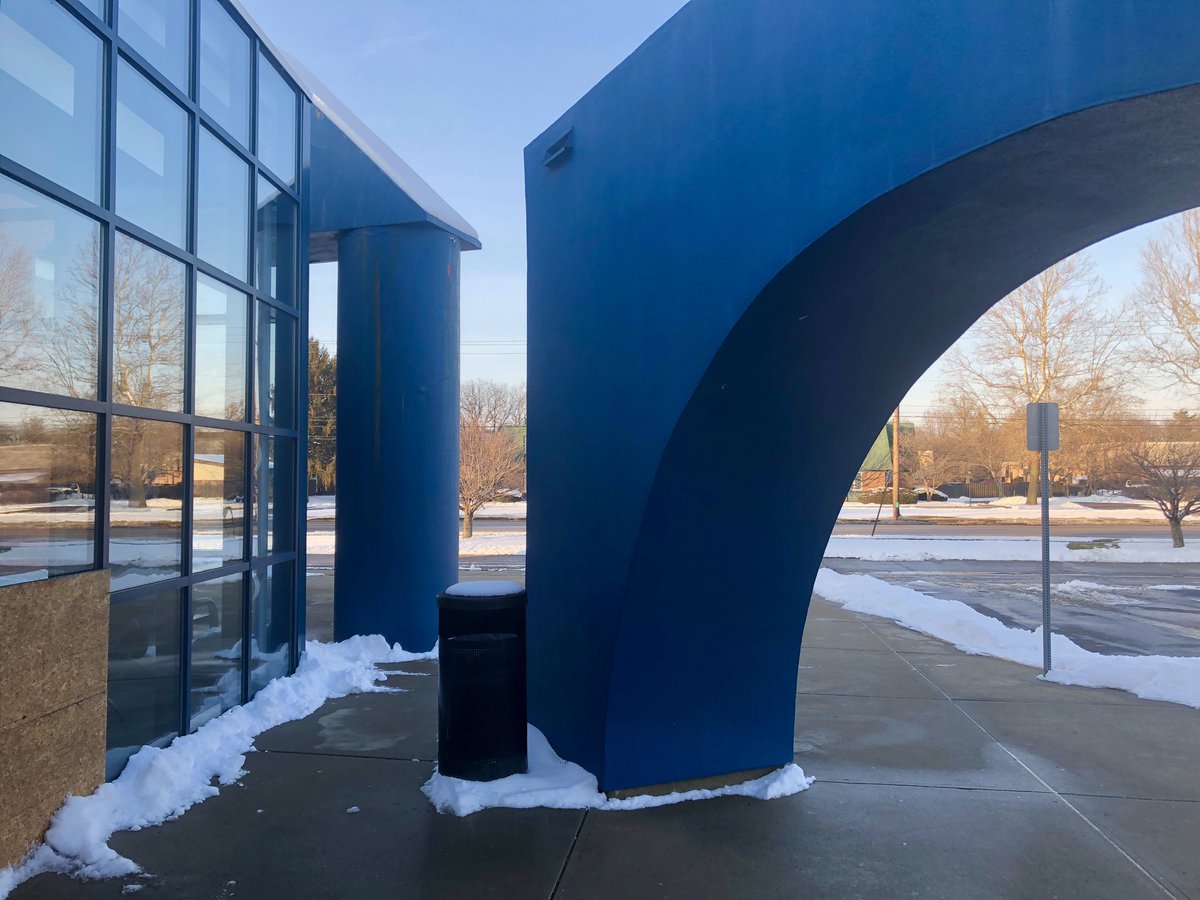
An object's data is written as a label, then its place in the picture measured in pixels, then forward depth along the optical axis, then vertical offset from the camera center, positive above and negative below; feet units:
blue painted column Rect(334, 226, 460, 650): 33.35 +1.69
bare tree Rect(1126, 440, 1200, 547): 83.30 -0.39
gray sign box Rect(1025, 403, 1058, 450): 28.81 +1.73
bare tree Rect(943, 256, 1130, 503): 121.49 +16.12
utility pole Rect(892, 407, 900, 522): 135.54 +1.41
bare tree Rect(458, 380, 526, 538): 96.48 +2.27
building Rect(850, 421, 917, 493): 171.93 +1.85
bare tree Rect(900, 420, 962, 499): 159.17 +3.35
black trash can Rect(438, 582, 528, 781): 17.81 -4.52
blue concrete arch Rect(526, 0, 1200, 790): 10.61 +3.54
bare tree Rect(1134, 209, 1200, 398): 94.02 +18.53
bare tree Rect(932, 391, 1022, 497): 134.82 +6.90
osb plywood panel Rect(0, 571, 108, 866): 14.42 -3.94
